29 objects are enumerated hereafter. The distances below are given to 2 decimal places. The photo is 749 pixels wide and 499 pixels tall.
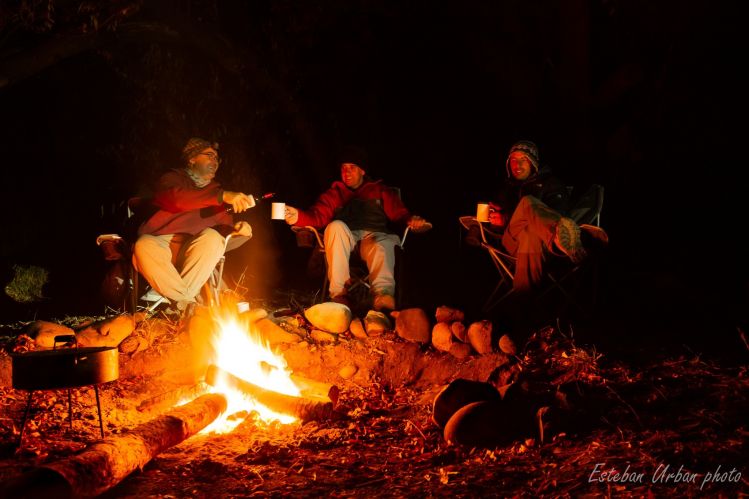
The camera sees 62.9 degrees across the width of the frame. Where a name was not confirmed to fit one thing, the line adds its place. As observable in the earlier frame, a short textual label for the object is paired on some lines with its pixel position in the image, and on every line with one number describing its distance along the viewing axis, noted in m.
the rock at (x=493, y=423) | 2.81
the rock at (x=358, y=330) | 4.39
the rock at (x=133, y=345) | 4.25
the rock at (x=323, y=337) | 4.39
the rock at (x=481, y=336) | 3.96
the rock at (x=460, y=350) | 4.05
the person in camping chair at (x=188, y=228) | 4.43
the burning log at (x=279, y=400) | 3.46
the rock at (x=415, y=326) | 4.25
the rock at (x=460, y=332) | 4.10
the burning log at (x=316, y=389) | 3.62
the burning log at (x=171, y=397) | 3.68
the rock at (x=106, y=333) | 4.14
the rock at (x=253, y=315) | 4.41
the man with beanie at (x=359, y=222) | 4.77
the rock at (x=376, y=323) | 4.33
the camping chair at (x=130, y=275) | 4.47
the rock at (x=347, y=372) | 4.21
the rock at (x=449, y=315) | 4.19
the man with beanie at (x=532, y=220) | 4.26
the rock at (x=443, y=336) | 4.14
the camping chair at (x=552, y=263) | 4.43
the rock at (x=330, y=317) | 4.39
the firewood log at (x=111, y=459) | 2.26
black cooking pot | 2.77
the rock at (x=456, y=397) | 3.12
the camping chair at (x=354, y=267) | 4.89
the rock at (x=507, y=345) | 3.88
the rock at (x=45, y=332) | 4.03
